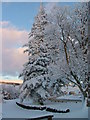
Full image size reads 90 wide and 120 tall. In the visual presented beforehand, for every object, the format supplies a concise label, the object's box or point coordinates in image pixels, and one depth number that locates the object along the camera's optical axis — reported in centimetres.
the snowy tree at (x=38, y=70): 2431
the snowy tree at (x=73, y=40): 1897
